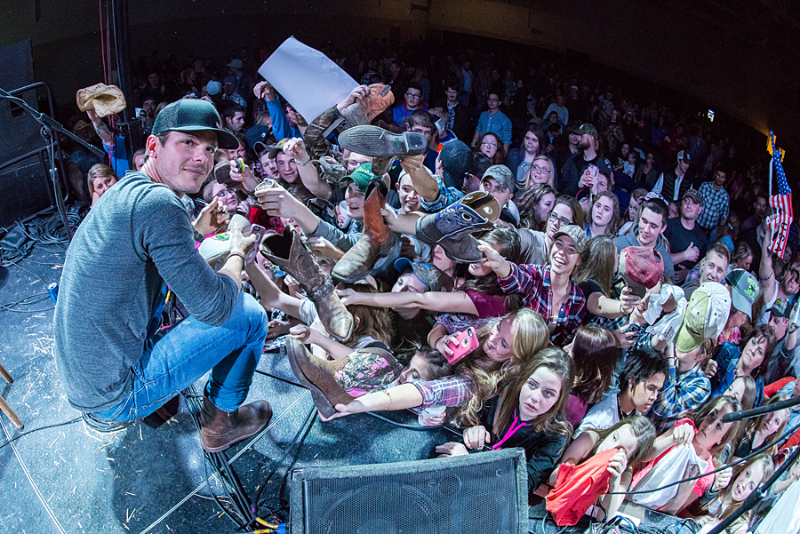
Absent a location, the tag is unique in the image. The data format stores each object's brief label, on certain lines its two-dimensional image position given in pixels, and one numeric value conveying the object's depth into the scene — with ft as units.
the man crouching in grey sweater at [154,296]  4.38
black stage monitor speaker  5.72
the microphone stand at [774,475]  4.32
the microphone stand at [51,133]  8.99
